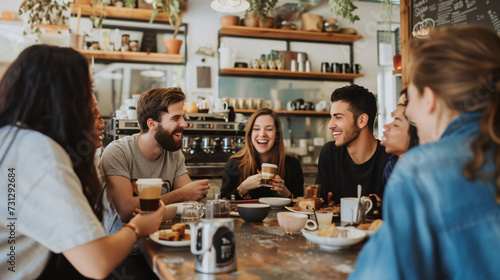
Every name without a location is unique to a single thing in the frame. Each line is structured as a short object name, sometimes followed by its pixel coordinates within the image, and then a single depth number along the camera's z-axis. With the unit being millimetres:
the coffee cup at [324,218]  1664
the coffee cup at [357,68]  5788
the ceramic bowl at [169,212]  1842
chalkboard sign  2774
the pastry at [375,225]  1498
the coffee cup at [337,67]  5699
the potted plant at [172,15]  4817
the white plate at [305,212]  1964
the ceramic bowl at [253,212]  1797
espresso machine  4402
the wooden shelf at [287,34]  5375
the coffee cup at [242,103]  5383
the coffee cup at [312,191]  2322
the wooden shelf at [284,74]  5342
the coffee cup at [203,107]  4770
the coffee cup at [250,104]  5430
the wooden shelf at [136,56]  4844
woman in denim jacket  823
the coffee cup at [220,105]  4832
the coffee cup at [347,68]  5738
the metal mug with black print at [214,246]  1129
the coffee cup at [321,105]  5664
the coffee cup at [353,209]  1717
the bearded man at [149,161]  2123
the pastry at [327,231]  1377
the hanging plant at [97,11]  4789
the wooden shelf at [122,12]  4774
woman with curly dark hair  1102
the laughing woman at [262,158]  3137
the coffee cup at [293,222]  1562
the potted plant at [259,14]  5277
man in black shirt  2781
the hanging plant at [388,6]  3861
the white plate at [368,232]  1461
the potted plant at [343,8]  5043
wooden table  1109
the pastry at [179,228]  1448
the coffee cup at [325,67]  5697
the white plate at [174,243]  1367
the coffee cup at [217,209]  1765
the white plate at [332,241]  1311
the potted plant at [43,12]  4605
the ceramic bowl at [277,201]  2256
